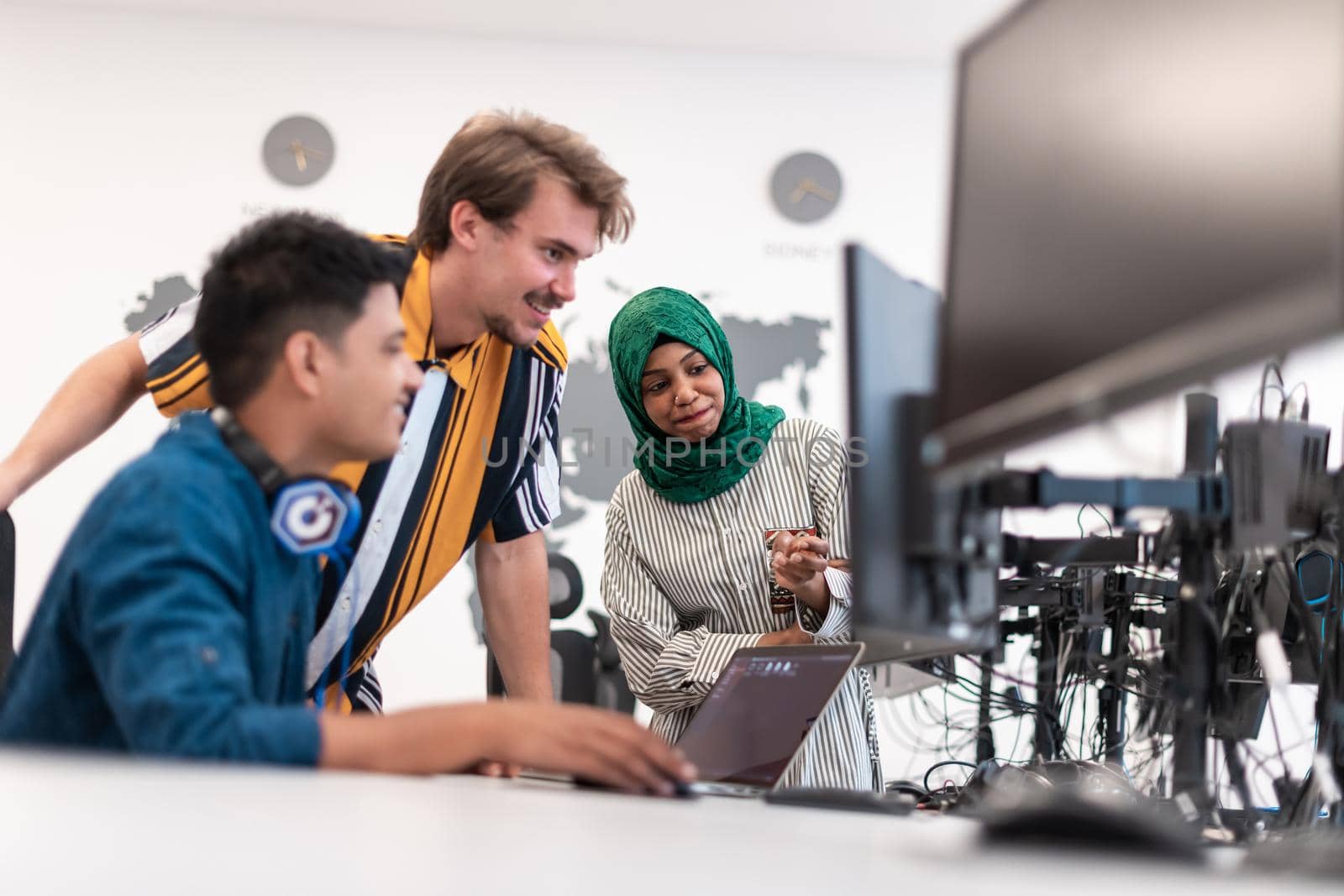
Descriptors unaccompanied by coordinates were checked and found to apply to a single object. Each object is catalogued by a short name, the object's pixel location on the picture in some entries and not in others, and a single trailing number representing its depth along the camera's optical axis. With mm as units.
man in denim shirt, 1006
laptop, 1446
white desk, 581
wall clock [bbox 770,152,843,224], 5047
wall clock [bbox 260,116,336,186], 4820
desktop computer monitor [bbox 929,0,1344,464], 813
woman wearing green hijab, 2102
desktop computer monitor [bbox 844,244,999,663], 1235
